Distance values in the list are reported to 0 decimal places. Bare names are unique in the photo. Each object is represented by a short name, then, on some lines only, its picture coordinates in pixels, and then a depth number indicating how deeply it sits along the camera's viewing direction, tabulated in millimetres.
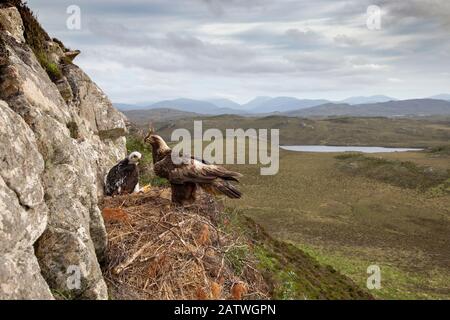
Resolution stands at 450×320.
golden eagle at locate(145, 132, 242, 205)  8906
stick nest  6375
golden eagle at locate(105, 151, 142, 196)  9969
